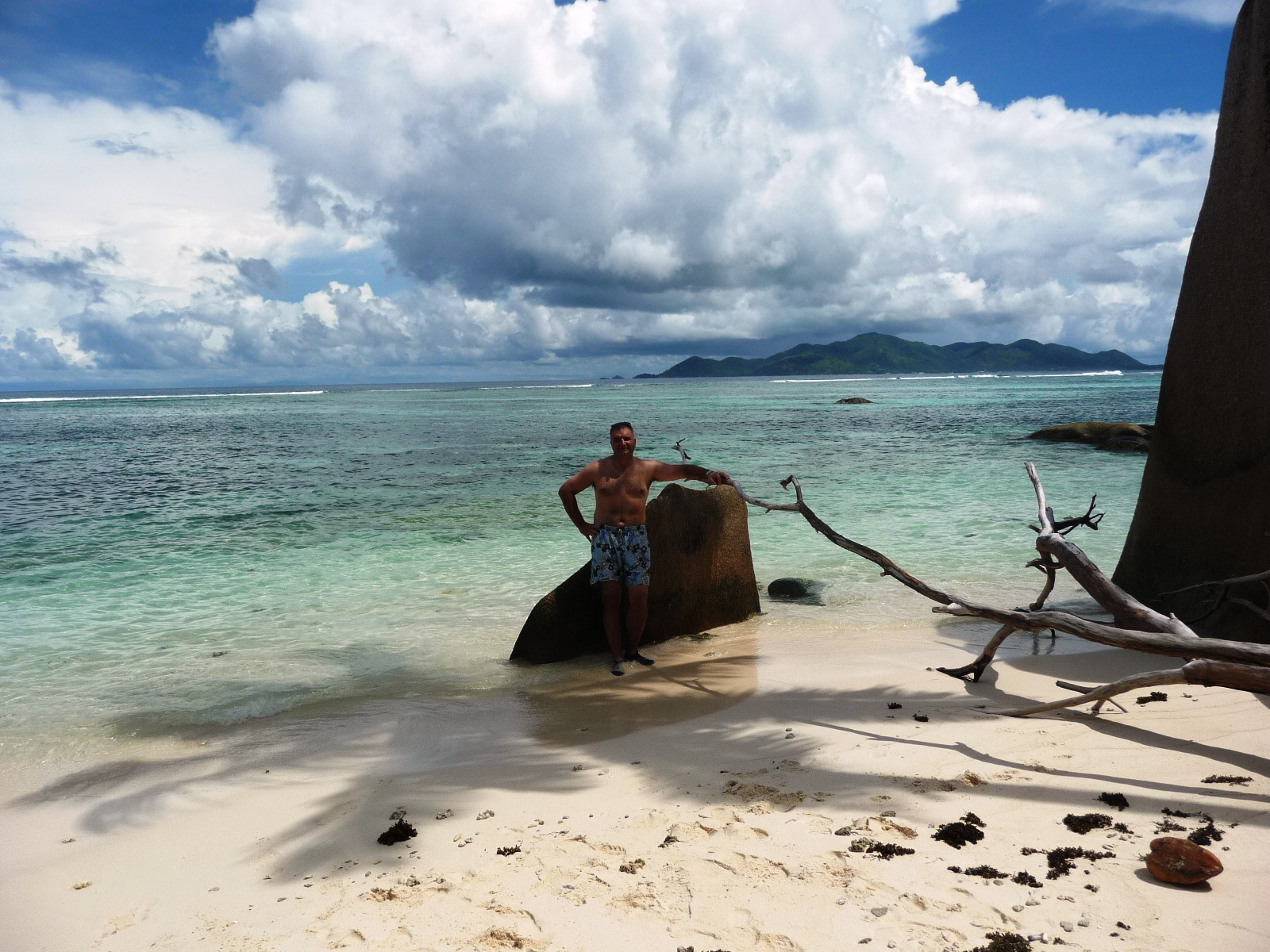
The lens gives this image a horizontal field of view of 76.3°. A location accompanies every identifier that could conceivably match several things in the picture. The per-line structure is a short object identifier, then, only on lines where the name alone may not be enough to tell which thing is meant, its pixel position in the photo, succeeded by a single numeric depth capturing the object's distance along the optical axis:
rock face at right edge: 6.18
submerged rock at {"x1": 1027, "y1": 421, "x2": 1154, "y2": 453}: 24.38
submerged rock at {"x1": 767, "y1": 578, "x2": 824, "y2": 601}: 8.85
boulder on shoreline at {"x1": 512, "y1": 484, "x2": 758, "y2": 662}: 6.98
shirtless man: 6.35
